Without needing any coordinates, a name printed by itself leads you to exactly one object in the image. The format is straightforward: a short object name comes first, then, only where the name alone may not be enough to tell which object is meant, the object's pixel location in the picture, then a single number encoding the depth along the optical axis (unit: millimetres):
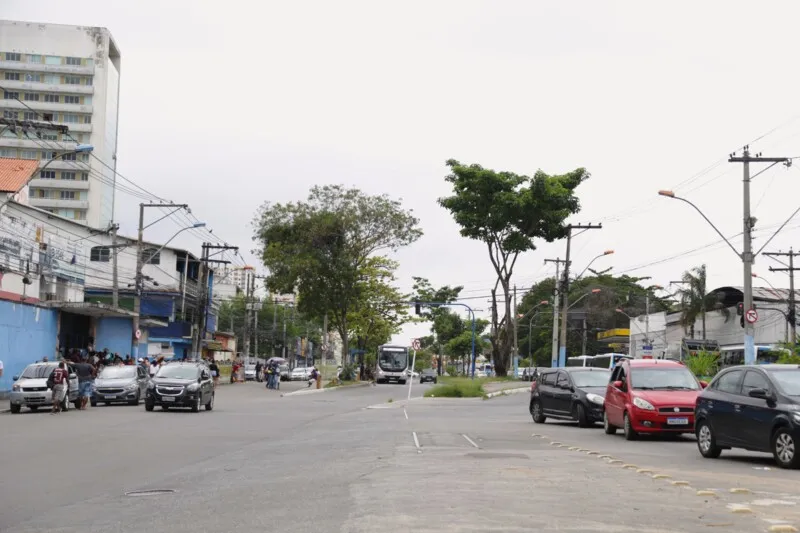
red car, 19891
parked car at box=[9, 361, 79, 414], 30016
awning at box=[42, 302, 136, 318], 45906
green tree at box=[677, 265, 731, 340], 72125
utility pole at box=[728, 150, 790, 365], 31328
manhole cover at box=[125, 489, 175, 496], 11445
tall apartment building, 96062
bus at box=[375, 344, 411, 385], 78812
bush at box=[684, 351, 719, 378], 40656
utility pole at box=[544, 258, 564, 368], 58688
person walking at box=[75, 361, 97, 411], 32500
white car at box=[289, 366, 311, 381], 96000
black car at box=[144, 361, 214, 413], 30734
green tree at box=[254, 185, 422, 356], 62969
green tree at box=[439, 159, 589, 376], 54688
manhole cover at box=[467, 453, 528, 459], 15508
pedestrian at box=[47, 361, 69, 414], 30062
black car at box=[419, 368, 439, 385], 93938
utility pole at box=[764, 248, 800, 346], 53450
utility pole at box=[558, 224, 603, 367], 56094
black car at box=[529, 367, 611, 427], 24969
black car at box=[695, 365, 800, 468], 14125
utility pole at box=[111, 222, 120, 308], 48584
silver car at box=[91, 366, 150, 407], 35062
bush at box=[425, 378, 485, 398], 45344
